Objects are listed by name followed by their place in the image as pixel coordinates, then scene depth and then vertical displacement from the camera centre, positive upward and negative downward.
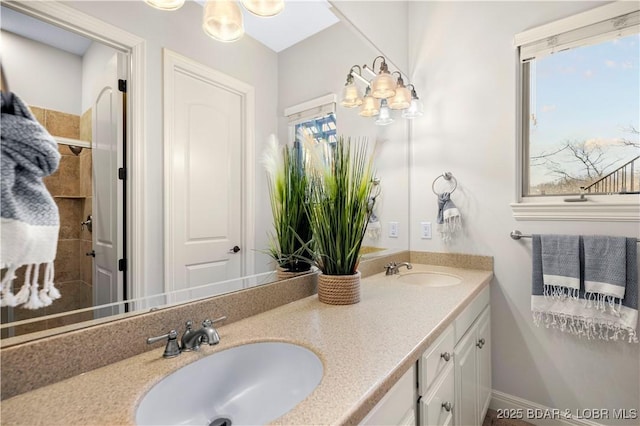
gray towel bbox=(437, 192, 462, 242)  1.86 -0.03
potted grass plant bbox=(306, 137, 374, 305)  1.18 -0.02
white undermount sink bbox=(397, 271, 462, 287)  1.75 -0.41
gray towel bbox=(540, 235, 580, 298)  1.46 -0.27
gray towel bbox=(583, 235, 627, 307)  1.37 -0.27
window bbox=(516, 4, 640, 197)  1.47 +0.57
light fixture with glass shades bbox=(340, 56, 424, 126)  1.59 +0.67
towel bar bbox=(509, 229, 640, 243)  1.68 -0.14
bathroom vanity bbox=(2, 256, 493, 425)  0.55 -0.37
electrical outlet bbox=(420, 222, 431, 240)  2.03 -0.13
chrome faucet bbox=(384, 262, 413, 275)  1.76 -0.34
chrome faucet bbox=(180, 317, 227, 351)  0.78 -0.34
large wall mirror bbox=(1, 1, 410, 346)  0.65 +0.20
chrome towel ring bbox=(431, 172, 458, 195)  1.93 +0.22
